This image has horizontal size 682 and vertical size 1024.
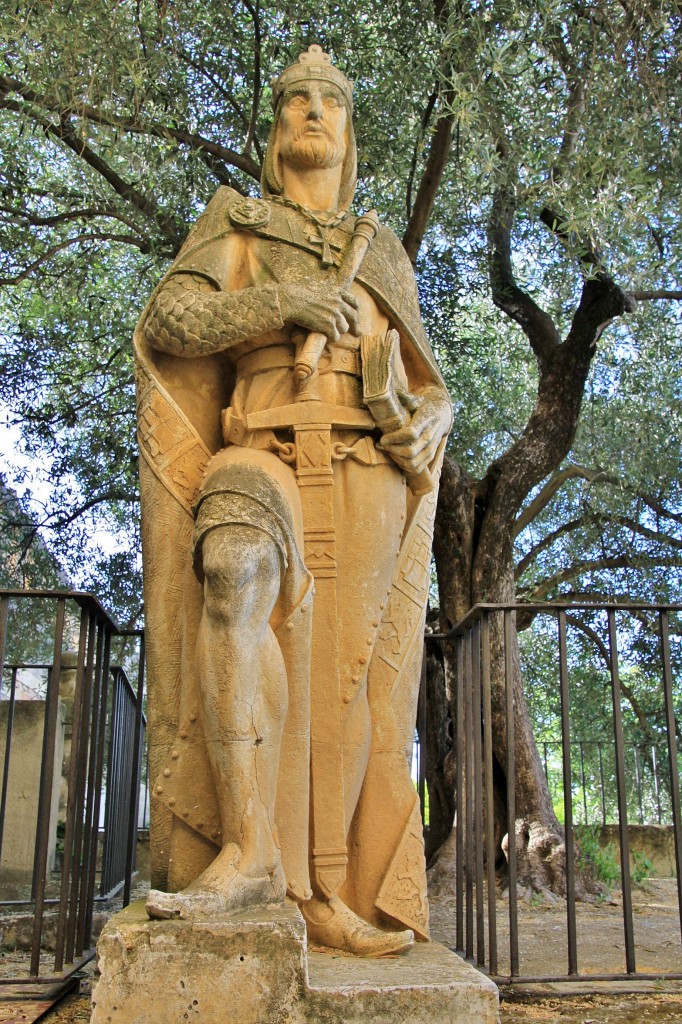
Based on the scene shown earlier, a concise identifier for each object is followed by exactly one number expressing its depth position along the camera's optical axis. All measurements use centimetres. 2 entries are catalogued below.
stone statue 353
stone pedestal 293
